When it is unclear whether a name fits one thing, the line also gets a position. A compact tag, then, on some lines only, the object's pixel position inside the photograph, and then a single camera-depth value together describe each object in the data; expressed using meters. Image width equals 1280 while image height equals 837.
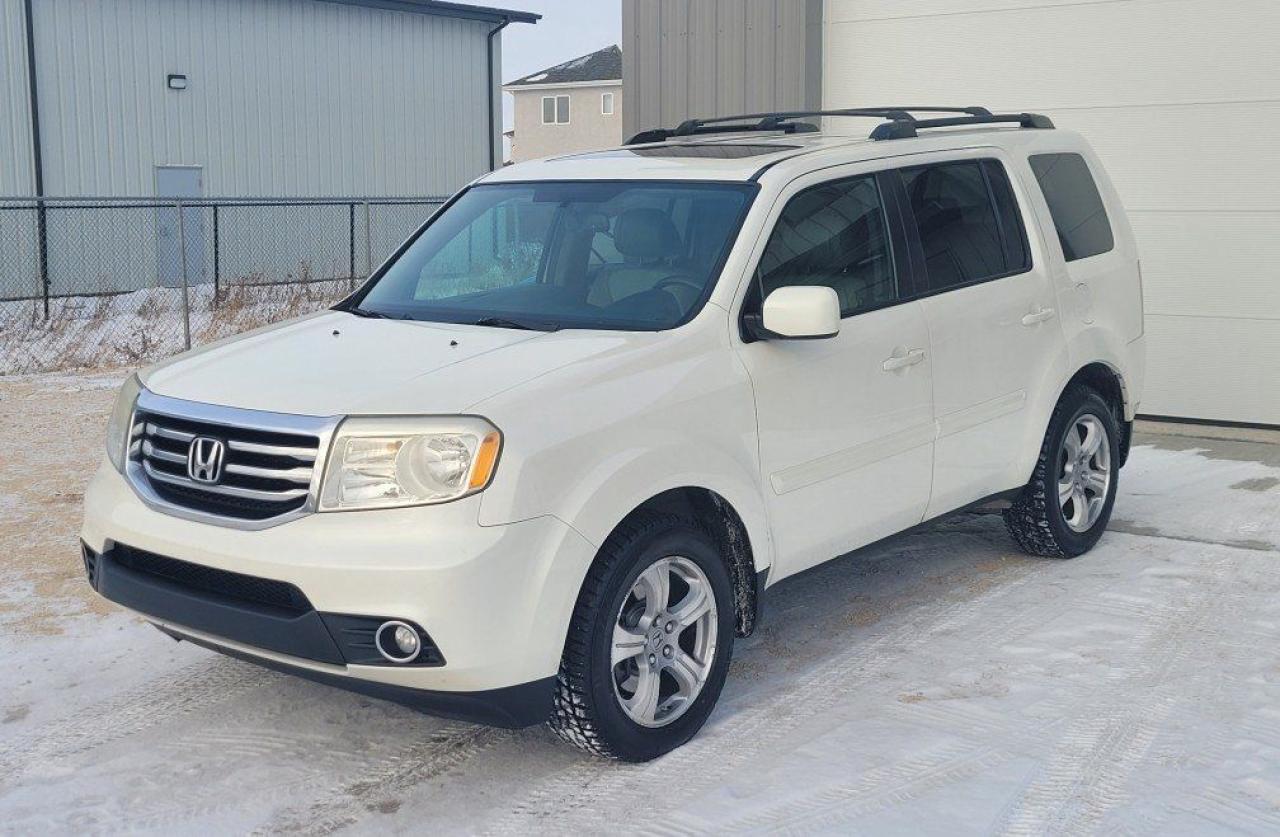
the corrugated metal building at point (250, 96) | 21.17
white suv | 3.86
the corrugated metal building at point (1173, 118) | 9.75
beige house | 59.00
